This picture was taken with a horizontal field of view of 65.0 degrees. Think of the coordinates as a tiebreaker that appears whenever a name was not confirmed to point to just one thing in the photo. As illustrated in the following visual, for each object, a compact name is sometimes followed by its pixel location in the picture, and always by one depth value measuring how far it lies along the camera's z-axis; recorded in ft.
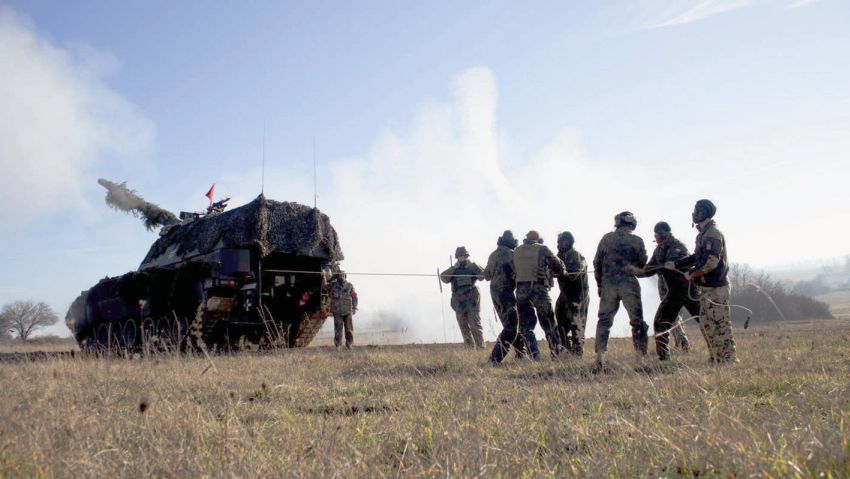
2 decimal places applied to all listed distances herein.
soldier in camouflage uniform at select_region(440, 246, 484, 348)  39.40
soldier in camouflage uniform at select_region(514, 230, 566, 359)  29.50
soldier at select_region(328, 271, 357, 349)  43.27
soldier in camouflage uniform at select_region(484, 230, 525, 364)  30.24
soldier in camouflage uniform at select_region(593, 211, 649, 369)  25.90
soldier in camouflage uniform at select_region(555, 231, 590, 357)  31.37
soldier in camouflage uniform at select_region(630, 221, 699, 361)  26.21
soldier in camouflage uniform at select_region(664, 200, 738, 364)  23.21
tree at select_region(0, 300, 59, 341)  130.11
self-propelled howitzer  39.88
